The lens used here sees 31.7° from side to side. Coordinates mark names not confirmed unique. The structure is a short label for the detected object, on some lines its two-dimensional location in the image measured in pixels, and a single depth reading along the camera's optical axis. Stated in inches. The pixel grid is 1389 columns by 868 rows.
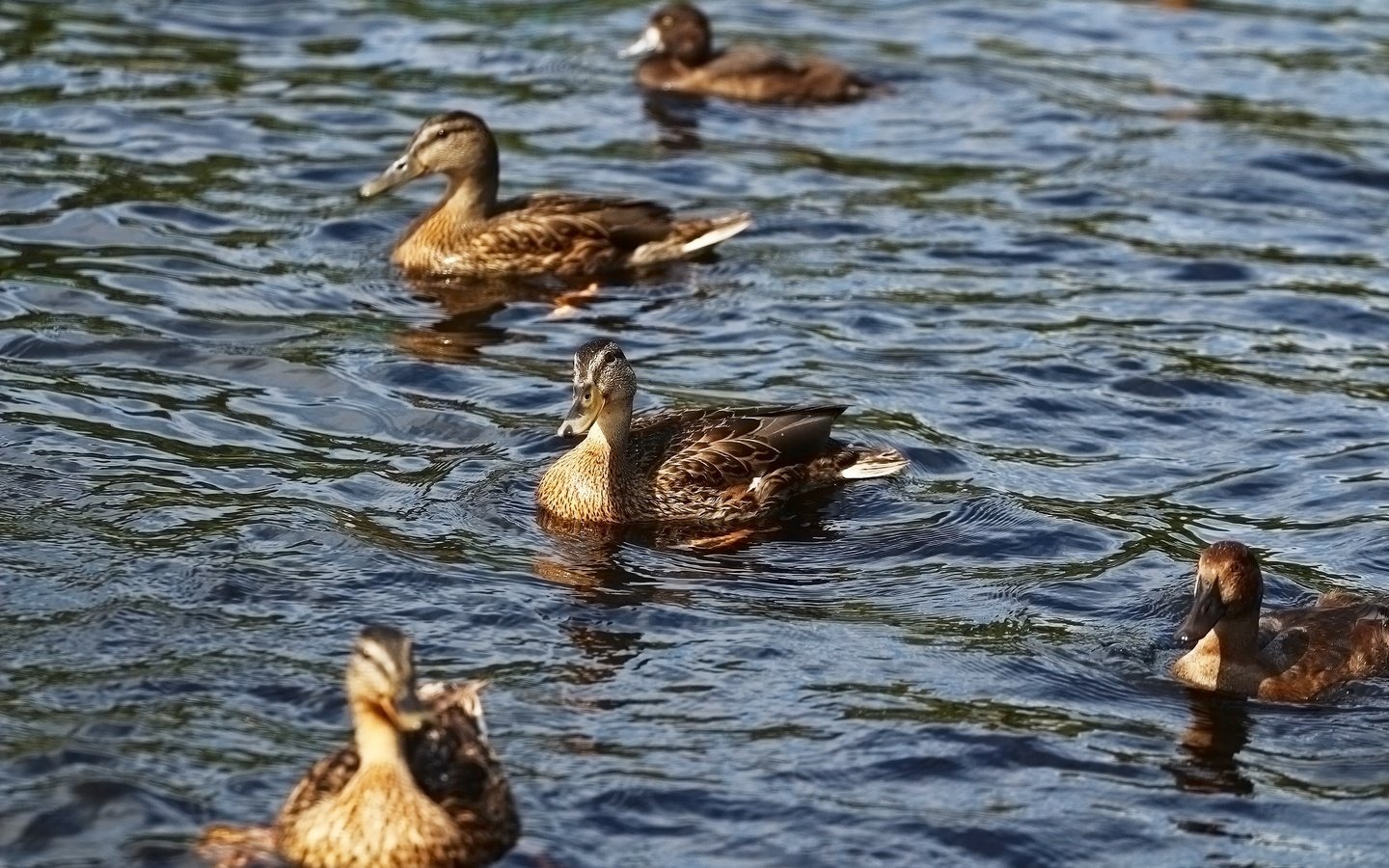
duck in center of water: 482.3
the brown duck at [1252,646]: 411.8
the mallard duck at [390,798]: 316.8
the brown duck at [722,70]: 826.8
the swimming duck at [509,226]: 654.5
